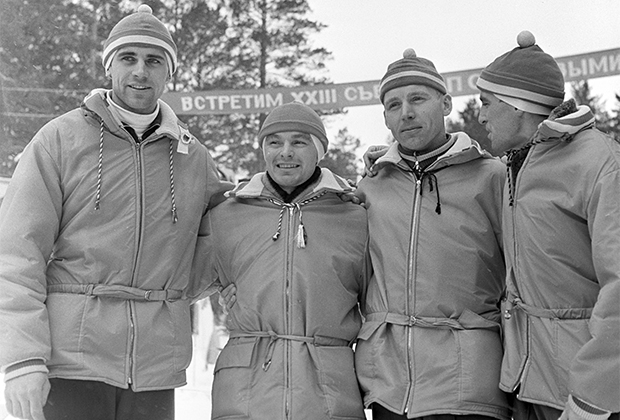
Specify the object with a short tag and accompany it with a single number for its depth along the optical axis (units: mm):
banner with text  8116
